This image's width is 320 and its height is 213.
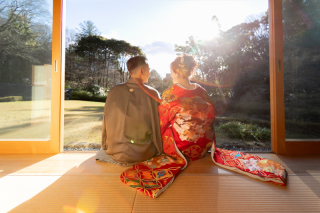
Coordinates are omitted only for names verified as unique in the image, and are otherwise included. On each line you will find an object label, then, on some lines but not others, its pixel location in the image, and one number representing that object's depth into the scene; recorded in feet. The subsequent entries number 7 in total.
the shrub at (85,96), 9.45
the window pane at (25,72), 8.09
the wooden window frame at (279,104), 7.80
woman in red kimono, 5.82
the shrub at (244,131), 8.96
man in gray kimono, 6.46
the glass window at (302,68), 7.92
